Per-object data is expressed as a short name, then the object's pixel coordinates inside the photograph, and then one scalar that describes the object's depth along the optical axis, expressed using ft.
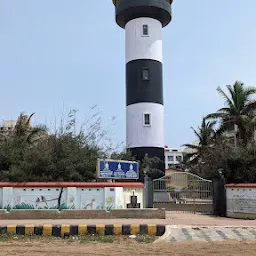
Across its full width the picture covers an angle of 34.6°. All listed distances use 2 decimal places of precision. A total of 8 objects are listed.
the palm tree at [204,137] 130.93
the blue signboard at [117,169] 55.57
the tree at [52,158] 57.21
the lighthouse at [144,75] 88.38
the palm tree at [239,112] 101.04
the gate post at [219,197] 61.93
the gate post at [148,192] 61.10
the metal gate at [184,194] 66.59
